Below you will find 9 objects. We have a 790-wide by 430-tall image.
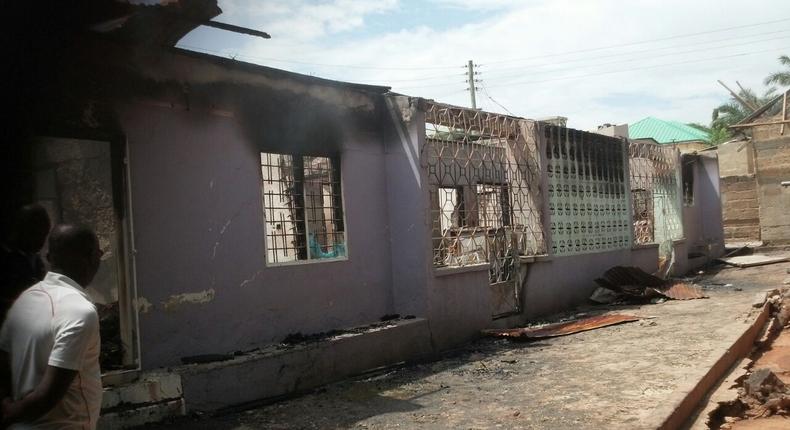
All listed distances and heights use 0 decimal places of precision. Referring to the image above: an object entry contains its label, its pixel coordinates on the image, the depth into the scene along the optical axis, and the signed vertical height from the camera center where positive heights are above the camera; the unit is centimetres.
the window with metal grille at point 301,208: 690 +31
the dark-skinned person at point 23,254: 270 +0
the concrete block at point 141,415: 486 -132
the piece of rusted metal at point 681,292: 1152 -140
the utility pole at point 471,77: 3434 +795
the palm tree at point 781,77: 3067 +629
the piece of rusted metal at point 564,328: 857 -149
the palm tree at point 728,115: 3469 +529
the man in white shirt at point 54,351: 209 -33
